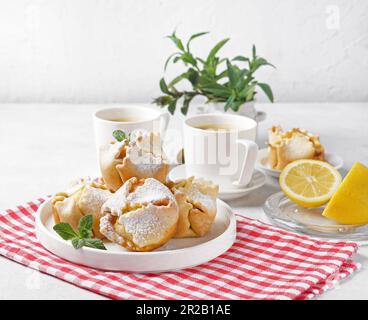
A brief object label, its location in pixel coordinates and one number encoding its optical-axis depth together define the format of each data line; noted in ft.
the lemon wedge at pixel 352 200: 3.32
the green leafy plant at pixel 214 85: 4.10
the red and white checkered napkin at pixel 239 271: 2.94
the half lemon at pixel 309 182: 3.45
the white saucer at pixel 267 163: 3.82
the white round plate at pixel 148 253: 3.02
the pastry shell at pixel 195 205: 3.14
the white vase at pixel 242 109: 4.11
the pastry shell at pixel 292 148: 3.80
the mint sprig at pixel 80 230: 3.09
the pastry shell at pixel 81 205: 3.15
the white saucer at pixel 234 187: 3.59
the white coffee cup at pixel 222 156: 3.59
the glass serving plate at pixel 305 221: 3.30
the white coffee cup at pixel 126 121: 3.75
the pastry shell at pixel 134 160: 3.21
